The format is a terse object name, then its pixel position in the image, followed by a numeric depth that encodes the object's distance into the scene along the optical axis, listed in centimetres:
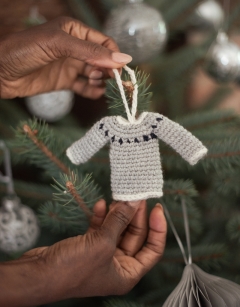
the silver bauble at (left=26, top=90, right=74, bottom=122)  76
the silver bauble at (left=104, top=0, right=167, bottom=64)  70
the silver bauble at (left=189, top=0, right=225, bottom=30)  91
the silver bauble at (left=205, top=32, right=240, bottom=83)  79
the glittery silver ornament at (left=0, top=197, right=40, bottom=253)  65
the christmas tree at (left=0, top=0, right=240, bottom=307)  59
